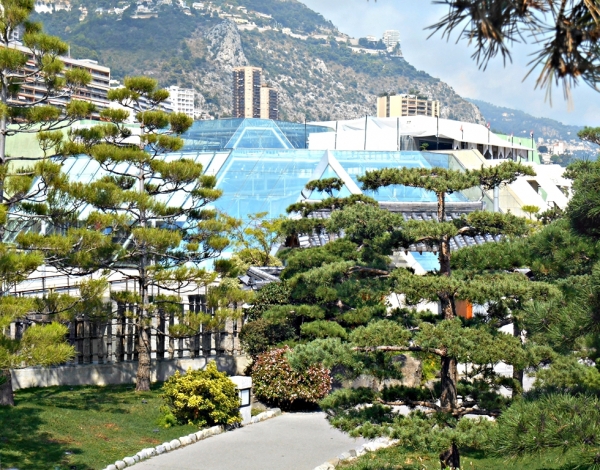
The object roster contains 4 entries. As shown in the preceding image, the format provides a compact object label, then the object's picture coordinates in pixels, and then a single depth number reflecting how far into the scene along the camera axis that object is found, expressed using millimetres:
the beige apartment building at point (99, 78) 100494
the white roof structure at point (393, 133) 50750
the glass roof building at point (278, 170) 29188
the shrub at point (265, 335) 15344
